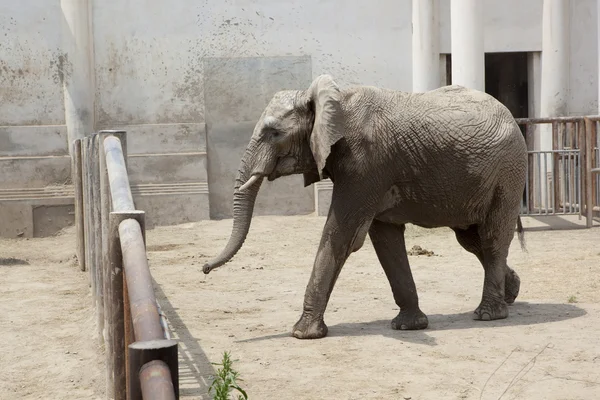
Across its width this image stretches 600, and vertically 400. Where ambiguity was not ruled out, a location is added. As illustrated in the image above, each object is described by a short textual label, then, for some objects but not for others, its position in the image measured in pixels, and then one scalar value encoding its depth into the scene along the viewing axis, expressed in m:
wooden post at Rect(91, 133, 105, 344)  11.96
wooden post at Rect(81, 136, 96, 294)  15.43
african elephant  12.41
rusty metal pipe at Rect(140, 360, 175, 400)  3.85
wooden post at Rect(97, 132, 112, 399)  9.23
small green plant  7.79
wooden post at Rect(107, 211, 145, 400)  6.85
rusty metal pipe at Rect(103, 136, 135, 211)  7.43
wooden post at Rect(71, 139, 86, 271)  19.57
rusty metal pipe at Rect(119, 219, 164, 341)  4.38
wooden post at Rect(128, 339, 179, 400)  4.03
